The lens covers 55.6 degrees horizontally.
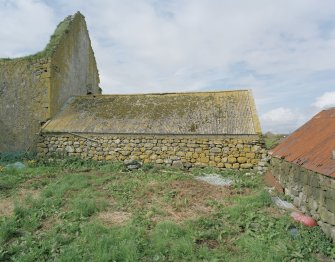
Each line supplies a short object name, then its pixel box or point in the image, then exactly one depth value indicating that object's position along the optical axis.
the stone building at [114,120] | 13.16
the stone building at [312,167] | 5.80
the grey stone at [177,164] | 13.24
